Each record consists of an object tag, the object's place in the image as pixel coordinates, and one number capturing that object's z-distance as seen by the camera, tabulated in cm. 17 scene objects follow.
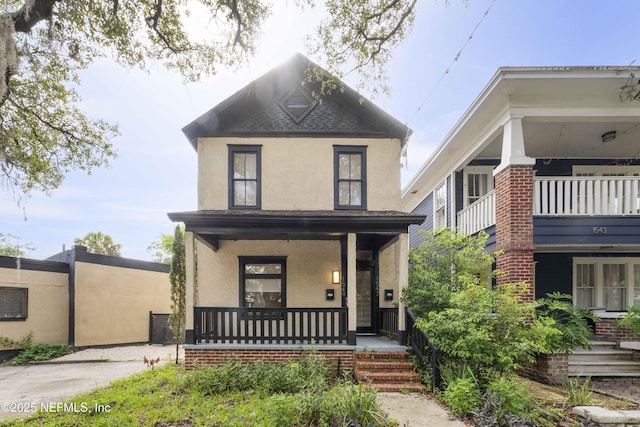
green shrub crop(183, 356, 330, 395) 580
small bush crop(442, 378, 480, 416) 484
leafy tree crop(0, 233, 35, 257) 2039
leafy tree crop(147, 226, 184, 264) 3113
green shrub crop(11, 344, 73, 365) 960
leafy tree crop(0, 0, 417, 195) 600
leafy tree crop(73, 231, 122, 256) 2788
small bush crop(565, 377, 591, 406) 530
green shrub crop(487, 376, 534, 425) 459
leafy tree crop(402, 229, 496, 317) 714
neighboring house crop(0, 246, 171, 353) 1033
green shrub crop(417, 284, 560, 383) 550
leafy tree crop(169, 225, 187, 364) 869
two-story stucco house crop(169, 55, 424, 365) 873
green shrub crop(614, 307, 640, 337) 686
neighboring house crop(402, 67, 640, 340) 717
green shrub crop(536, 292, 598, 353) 653
